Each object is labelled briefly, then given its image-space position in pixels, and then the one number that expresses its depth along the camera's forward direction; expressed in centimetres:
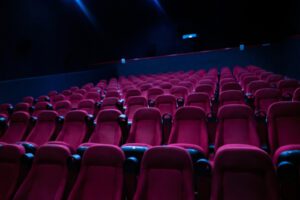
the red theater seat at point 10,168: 163
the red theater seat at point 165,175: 128
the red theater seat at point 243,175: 115
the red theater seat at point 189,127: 211
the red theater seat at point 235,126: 195
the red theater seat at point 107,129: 240
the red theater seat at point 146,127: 227
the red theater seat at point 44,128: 274
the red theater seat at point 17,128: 292
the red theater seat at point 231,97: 265
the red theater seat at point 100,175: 141
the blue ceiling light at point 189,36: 895
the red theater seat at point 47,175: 150
